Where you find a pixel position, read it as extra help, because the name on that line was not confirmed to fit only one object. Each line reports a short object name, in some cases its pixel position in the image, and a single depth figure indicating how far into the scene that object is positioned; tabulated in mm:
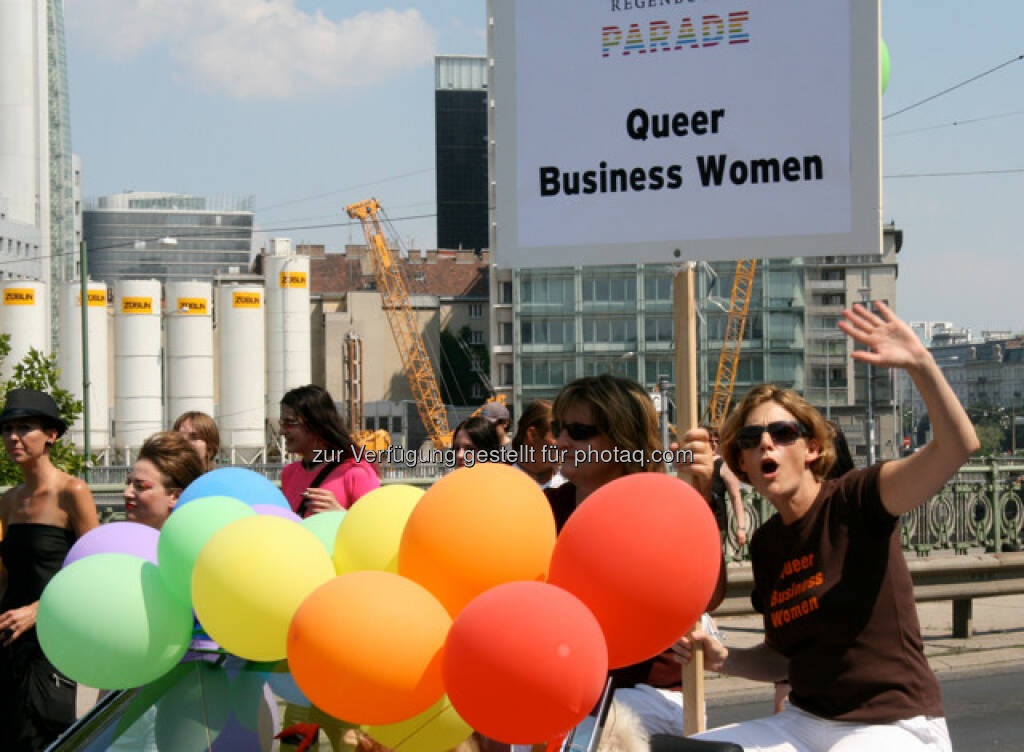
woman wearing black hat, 5008
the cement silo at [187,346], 80438
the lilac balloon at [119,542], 3861
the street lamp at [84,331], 32938
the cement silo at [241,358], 83375
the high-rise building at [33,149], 95375
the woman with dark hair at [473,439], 7134
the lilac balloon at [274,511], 3902
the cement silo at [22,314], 74750
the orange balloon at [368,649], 2656
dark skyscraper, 172000
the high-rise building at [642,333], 88688
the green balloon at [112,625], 3307
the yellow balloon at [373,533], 3264
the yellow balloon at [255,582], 3033
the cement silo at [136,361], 78875
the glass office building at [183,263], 197000
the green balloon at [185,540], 3383
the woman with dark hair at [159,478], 4938
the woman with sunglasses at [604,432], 3820
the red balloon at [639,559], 2828
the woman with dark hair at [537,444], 6488
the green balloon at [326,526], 3648
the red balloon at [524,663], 2562
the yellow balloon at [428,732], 2877
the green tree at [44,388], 15555
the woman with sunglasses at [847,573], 3088
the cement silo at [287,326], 85562
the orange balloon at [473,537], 2908
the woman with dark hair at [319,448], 5957
